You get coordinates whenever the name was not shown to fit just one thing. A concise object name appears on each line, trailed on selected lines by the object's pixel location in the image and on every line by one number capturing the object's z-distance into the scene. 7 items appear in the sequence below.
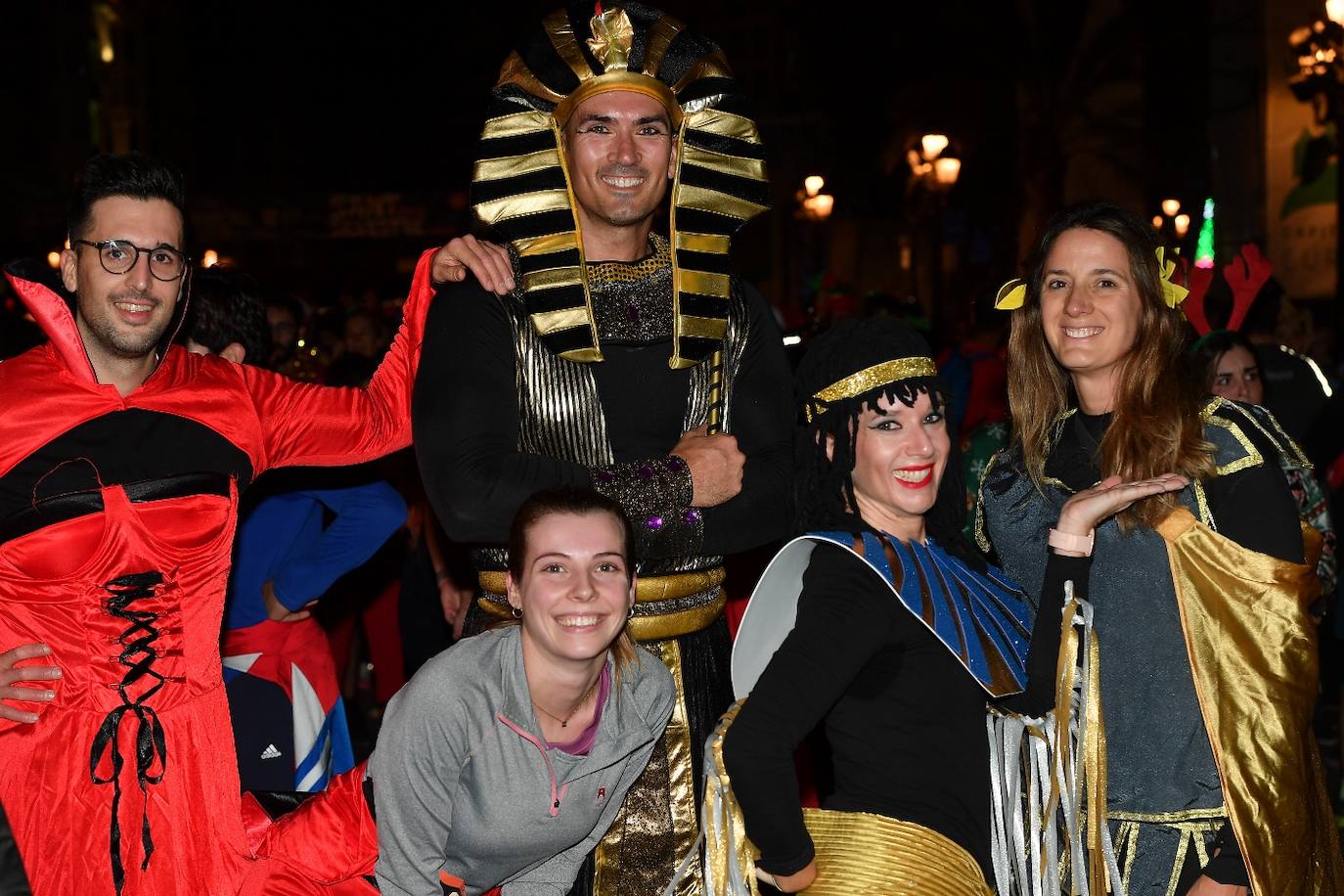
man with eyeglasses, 2.99
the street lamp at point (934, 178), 19.31
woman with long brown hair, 3.05
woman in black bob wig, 2.67
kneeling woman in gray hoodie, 3.00
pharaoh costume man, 3.11
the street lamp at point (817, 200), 26.03
